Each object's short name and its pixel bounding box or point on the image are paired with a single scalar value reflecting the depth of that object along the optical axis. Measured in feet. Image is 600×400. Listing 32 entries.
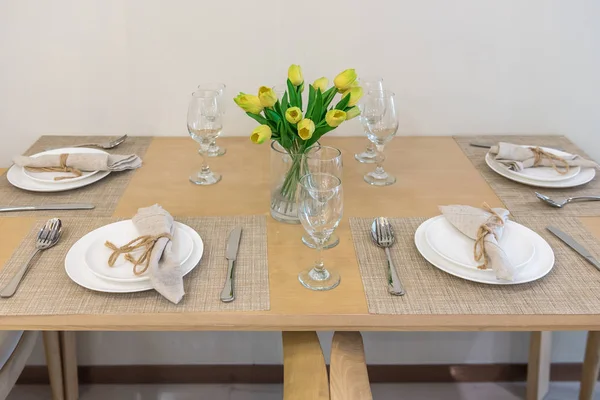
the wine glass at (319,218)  3.49
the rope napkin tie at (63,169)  4.58
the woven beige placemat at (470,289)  3.31
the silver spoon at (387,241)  3.46
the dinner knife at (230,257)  3.39
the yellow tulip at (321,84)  4.15
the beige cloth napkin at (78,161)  4.63
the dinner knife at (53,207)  4.24
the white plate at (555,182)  4.53
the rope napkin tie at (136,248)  3.54
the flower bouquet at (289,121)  3.93
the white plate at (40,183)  4.46
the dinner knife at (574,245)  3.69
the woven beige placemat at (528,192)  4.29
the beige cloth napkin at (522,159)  4.70
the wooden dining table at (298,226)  3.25
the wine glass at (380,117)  4.59
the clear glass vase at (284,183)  4.10
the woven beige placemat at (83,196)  4.26
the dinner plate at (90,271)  3.39
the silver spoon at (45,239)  3.51
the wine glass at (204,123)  4.54
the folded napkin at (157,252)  3.36
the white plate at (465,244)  3.63
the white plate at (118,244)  3.46
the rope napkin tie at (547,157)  4.67
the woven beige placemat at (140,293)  3.30
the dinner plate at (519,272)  3.48
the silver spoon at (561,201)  4.31
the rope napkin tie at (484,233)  3.60
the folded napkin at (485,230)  3.44
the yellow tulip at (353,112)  4.21
